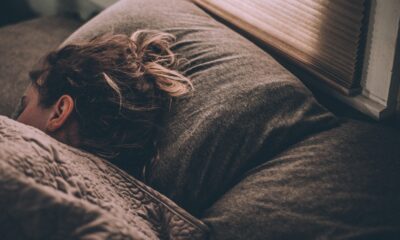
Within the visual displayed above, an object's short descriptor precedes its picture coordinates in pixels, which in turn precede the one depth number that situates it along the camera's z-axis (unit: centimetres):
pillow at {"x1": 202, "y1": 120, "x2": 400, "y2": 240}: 76
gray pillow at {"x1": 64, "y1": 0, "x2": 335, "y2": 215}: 90
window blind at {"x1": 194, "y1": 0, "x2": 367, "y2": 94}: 103
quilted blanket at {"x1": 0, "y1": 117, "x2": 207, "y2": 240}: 64
